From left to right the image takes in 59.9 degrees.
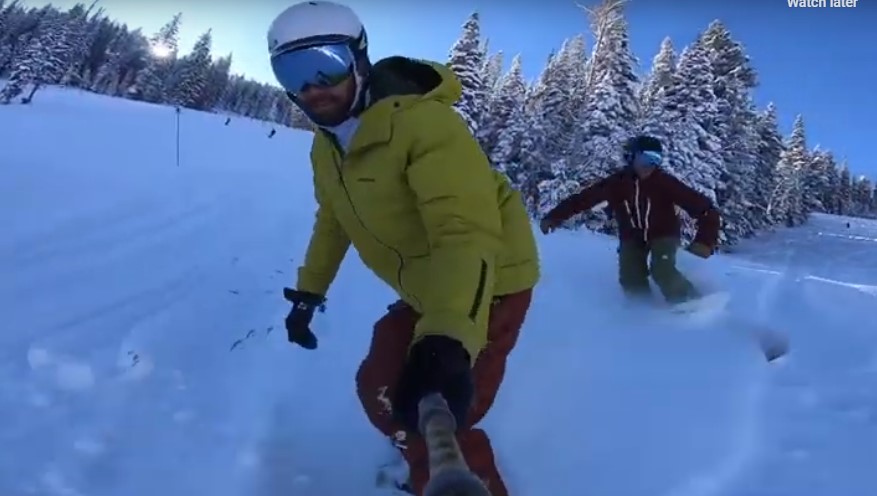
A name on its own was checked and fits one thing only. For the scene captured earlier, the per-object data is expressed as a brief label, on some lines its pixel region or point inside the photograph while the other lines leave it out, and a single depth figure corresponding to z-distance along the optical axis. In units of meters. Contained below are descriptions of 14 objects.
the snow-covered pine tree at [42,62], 45.62
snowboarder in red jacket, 6.88
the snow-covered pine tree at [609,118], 28.53
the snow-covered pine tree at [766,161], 41.94
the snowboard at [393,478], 3.18
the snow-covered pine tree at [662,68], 38.52
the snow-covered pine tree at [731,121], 34.47
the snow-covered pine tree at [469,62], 33.09
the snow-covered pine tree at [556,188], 29.27
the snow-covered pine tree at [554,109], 35.38
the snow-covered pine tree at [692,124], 28.77
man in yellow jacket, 2.08
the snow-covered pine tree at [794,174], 58.38
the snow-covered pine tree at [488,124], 38.16
